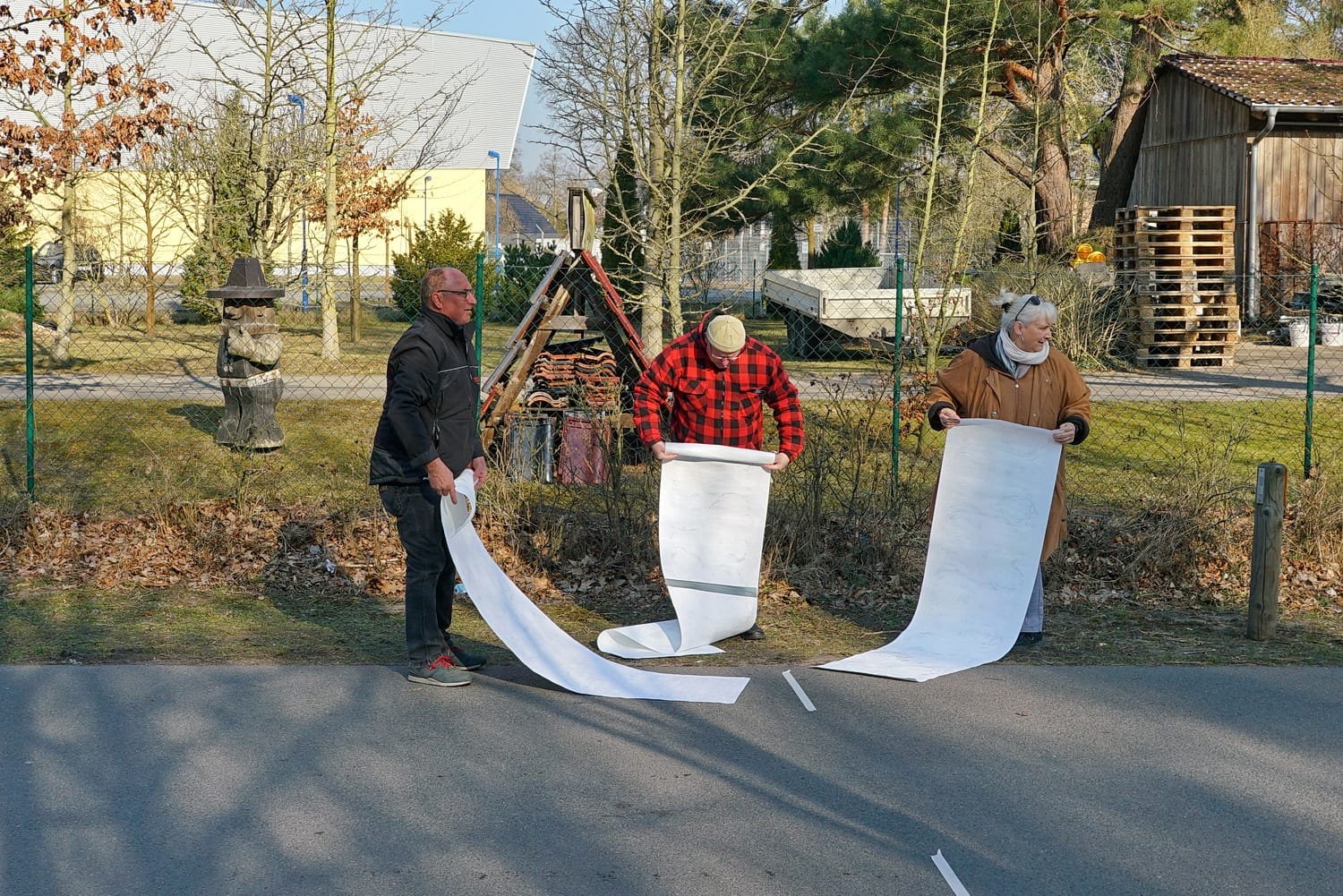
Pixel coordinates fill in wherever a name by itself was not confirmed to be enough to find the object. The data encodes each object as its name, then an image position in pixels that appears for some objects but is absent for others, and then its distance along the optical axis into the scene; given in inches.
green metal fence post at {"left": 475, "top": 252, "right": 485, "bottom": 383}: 373.4
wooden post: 285.1
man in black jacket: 246.7
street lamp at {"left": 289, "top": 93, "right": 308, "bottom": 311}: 775.7
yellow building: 773.9
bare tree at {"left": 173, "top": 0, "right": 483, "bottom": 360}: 746.2
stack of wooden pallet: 792.9
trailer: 806.0
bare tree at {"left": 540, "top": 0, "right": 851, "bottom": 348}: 527.2
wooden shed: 1006.4
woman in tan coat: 272.5
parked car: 858.3
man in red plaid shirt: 285.1
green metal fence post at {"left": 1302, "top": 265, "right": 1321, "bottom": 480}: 414.6
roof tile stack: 439.3
